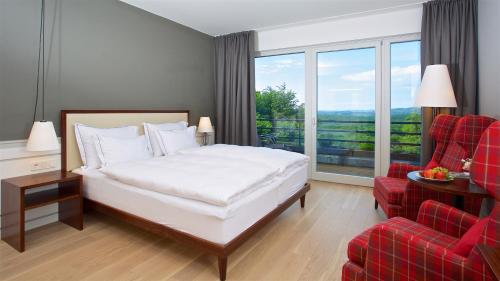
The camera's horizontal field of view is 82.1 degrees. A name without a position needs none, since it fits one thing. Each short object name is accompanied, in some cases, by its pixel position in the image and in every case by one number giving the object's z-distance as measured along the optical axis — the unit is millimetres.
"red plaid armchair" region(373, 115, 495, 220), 2436
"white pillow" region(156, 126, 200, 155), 3703
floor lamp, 3135
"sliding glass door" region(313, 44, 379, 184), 4309
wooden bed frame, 1938
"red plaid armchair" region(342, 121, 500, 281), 989
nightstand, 2373
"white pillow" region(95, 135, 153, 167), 3051
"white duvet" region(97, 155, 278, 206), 2059
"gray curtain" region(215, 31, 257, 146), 4945
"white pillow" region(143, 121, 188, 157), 3723
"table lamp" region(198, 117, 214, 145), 4652
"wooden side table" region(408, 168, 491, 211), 1910
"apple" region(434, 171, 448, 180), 2154
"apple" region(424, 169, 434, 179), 2193
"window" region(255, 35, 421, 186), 4102
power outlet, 2805
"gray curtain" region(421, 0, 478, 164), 3355
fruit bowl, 2150
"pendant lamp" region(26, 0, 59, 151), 2551
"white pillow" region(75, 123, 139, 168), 3066
